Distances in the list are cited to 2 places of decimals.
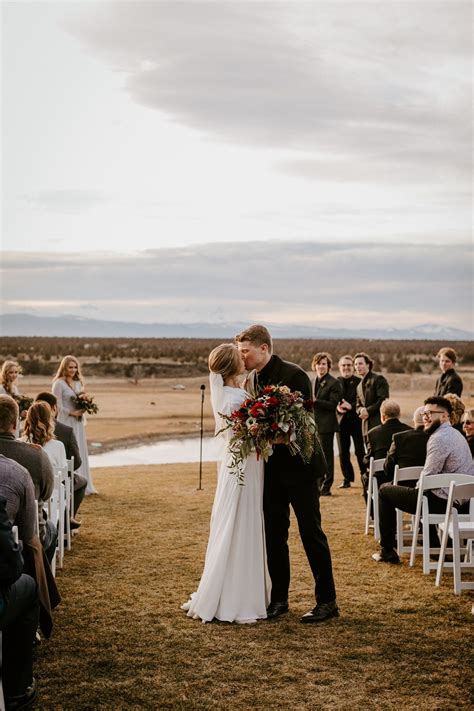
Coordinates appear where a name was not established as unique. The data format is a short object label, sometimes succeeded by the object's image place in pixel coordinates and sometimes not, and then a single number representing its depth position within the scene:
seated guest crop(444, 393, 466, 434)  9.83
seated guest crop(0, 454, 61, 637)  5.57
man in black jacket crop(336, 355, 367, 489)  14.35
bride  6.92
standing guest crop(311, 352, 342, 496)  13.72
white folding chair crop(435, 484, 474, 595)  7.66
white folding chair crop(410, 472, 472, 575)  8.26
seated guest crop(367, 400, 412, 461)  10.65
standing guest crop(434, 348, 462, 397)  12.99
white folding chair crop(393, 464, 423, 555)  9.17
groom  6.98
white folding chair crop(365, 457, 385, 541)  10.16
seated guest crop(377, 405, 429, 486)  9.33
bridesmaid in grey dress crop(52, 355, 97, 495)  13.06
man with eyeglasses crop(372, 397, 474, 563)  8.45
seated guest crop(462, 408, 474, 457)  9.67
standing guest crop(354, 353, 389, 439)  13.50
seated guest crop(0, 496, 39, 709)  5.17
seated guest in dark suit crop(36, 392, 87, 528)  10.50
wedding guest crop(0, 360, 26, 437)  12.02
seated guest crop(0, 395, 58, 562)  6.78
